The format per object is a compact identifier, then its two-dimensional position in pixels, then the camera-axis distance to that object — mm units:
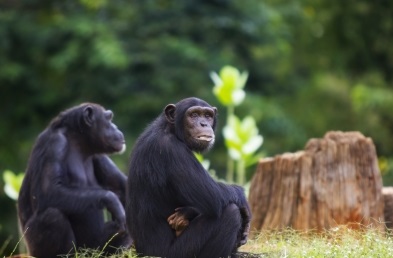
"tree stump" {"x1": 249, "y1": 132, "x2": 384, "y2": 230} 18453
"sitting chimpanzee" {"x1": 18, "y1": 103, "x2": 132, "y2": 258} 16687
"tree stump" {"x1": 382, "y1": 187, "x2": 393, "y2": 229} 18878
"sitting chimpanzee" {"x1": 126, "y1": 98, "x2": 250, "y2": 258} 14039
